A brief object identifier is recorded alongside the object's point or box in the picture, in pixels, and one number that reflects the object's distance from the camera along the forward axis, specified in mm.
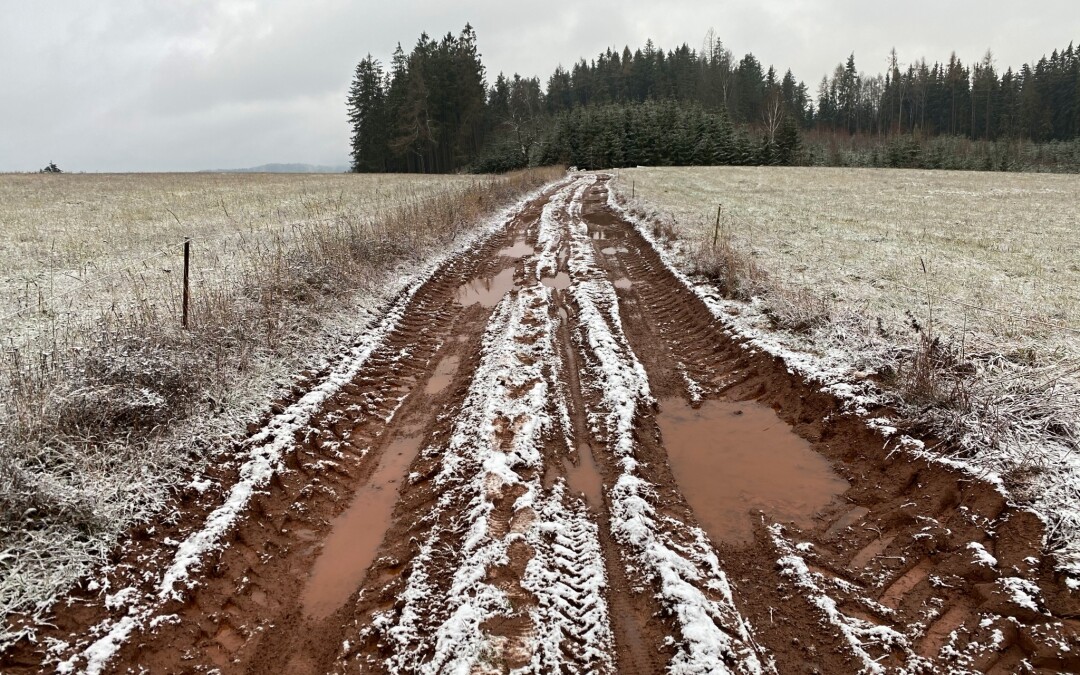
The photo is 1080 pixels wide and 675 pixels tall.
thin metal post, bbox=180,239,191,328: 6114
